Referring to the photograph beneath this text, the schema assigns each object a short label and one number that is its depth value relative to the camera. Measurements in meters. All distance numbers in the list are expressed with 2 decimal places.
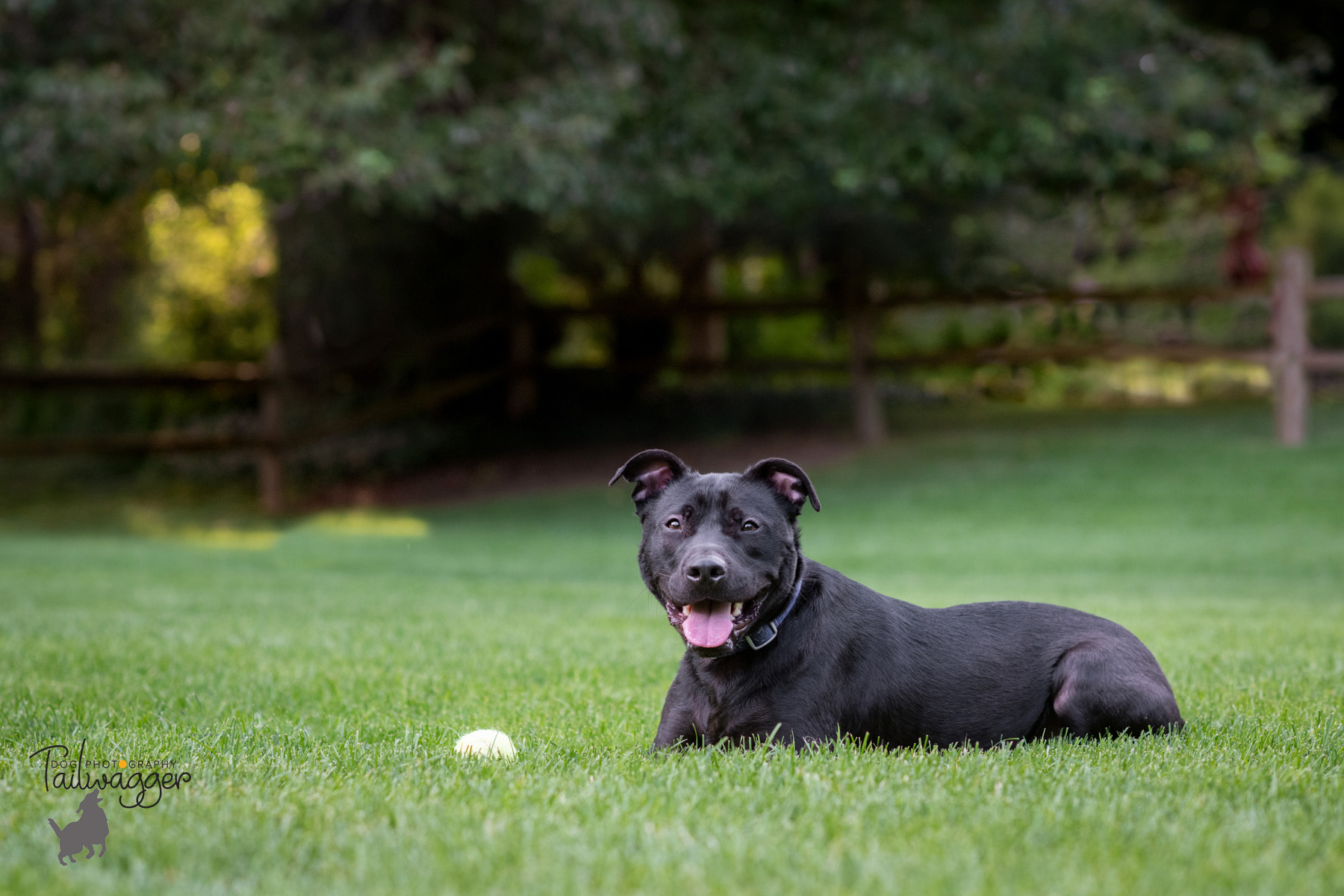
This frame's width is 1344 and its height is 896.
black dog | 3.97
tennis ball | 3.99
